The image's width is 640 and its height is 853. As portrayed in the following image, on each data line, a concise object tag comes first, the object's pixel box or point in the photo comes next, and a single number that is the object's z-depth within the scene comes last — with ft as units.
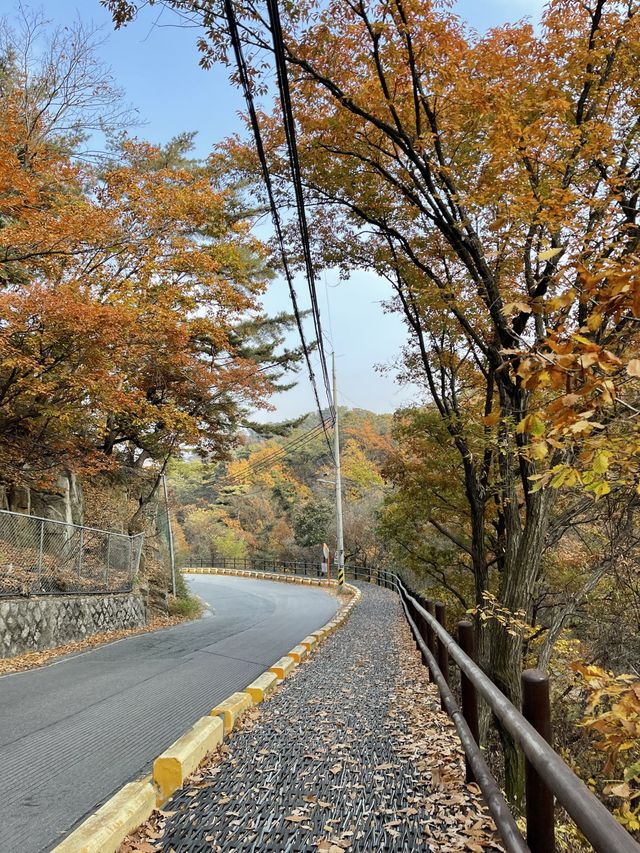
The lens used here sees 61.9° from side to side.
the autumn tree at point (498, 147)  19.86
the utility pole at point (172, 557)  60.28
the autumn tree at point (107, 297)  32.76
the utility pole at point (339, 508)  77.92
